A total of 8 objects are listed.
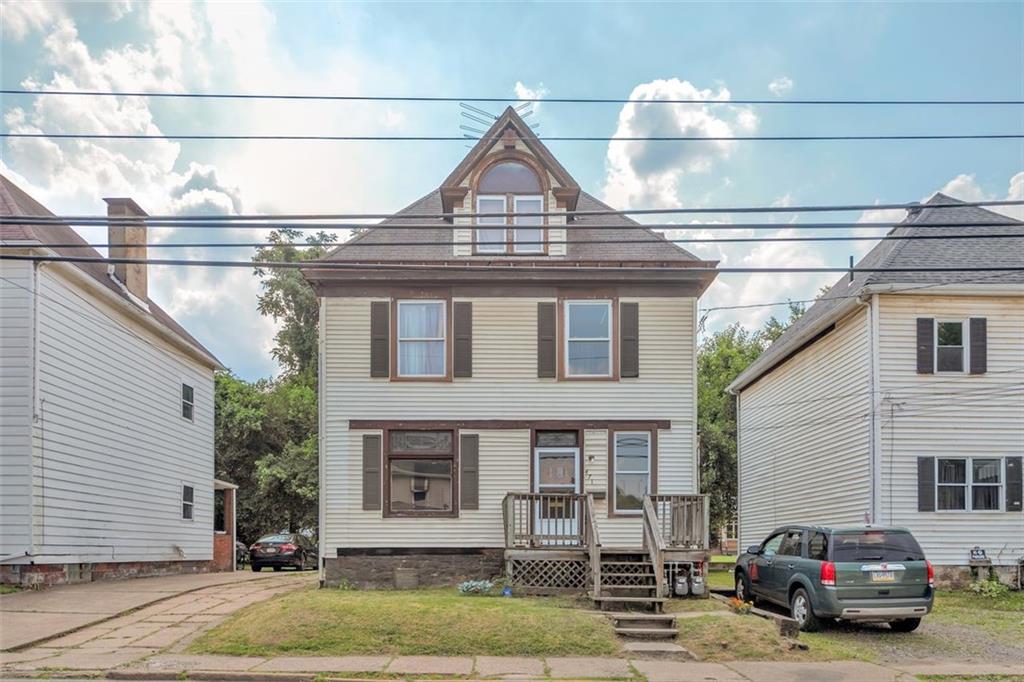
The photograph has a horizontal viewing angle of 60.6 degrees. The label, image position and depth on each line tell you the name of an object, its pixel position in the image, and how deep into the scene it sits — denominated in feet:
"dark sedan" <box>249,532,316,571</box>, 87.35
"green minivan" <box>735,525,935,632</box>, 39.88
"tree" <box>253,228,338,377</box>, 125.90
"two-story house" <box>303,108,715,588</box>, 53.57
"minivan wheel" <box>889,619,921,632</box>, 41.91
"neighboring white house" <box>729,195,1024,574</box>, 58.34
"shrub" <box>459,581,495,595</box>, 48.60
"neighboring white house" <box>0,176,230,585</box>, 49.06
